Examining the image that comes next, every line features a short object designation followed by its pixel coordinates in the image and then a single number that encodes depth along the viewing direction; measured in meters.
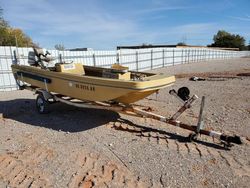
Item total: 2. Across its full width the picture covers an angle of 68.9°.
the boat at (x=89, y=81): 3.34
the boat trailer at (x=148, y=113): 3.00
